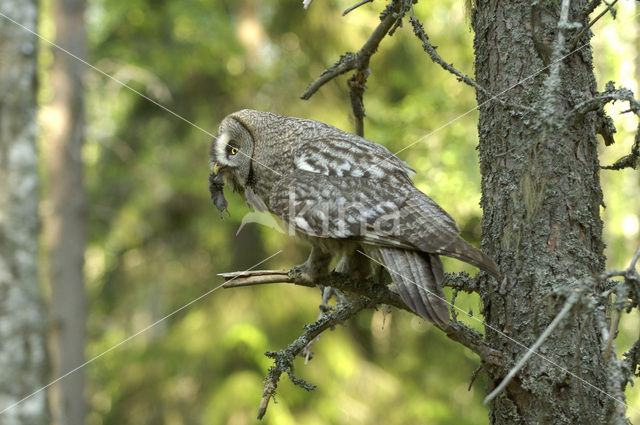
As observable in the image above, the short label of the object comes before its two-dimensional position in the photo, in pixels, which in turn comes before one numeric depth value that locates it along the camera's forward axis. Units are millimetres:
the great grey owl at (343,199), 5078
